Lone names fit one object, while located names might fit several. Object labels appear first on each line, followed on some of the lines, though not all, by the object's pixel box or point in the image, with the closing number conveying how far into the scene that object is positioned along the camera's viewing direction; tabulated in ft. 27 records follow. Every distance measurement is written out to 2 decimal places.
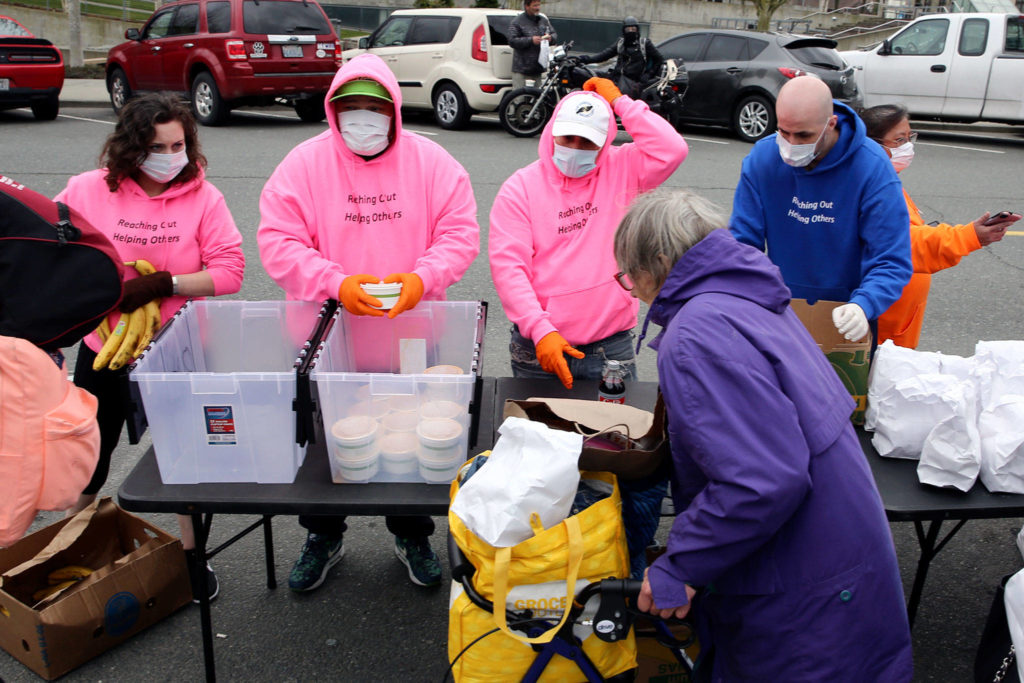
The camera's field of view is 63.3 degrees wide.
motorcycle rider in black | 37.29
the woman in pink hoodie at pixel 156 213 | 9.82
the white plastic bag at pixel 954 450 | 7.93
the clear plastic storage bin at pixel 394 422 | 7.59
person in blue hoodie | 9.69
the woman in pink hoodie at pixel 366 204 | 9.55
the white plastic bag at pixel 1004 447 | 7.95
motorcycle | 35.68
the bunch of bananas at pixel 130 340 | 8.68
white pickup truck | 38.22
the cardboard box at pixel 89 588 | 8.91
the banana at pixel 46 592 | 9.45
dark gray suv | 36.86
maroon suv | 37.42
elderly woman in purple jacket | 5.57
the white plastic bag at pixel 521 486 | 6.03
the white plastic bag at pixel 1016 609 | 7.23
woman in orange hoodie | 10.60
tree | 77.05
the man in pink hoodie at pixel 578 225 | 9.80
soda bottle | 8.95
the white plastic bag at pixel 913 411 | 8.21
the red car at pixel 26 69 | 36.55
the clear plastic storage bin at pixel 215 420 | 7.39
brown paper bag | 6.79
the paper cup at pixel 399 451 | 7.86
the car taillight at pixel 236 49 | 36.99
